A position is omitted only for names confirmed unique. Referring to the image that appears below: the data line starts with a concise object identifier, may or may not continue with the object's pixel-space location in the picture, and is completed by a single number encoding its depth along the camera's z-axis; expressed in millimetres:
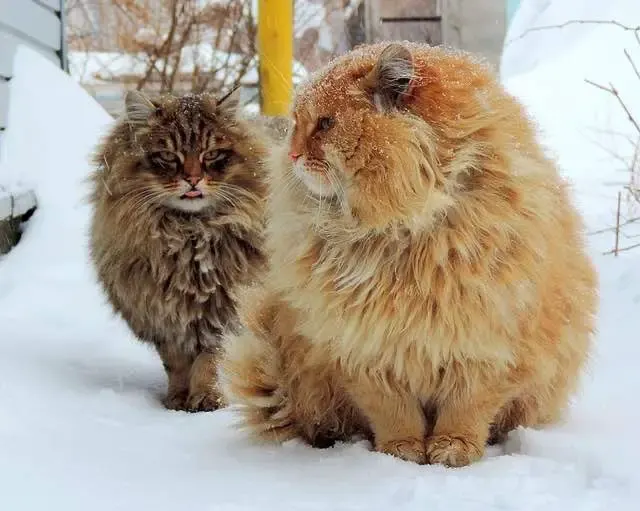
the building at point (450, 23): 8320
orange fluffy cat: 1811
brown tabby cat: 2965
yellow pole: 6062
